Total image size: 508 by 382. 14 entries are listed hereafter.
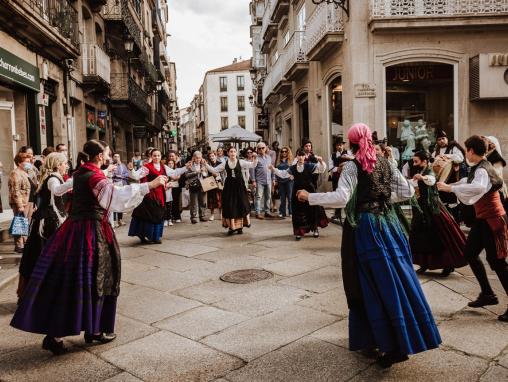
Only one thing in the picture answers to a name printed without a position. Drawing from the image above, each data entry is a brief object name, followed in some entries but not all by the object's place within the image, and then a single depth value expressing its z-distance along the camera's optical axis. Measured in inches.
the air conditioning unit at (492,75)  519.2
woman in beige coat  320.2
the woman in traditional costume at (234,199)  406.9
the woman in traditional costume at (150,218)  370.3
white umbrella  785.6
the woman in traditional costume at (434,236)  242.4
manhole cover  251.6
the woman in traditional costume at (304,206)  372.8
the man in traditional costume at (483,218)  186.5
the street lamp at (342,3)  542.9
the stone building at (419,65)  525.7
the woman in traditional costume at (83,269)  157.4
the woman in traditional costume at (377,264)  139.4
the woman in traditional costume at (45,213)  205.2
